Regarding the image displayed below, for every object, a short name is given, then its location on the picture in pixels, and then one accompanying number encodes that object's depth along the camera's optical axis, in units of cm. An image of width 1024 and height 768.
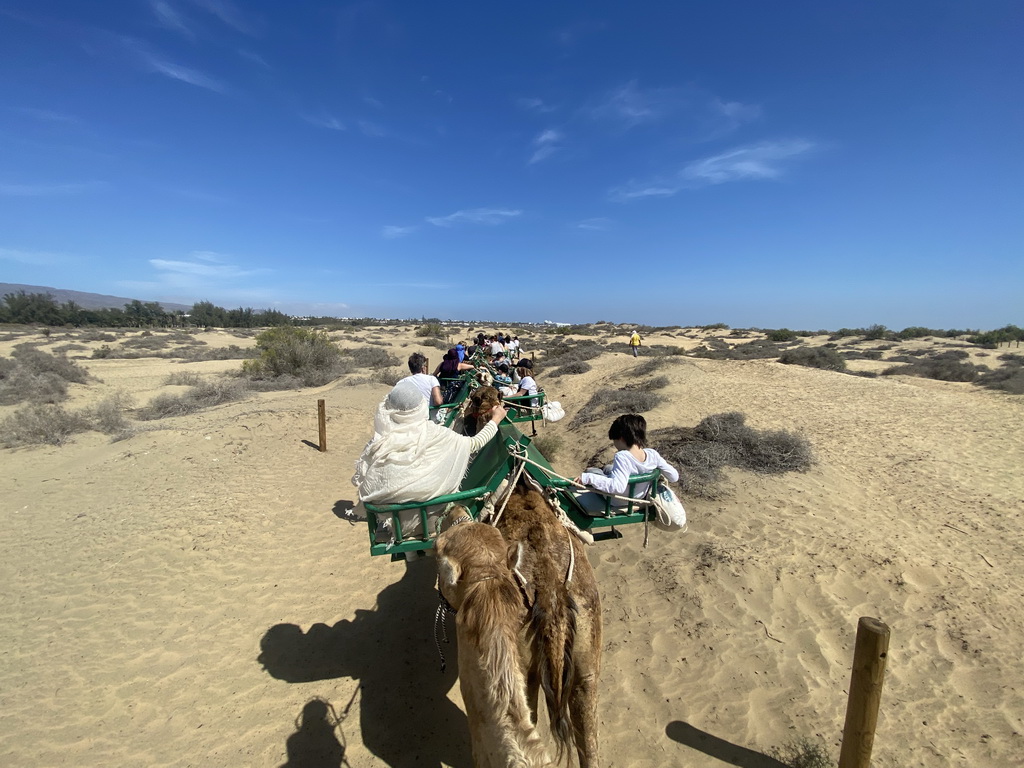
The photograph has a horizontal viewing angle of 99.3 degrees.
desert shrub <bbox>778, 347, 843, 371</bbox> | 1720
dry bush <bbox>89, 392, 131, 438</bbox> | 990
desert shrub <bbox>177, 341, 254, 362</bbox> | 2414
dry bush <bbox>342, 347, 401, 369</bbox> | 2192
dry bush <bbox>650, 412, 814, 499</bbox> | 647
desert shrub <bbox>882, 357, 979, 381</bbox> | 1400
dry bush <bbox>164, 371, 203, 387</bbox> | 1592
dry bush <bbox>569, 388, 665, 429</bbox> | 1029
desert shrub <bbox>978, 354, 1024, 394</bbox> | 1066
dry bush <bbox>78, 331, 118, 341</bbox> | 3034
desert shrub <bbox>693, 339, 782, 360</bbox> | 2198
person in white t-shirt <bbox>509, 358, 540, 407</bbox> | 830
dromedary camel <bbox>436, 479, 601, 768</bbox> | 166
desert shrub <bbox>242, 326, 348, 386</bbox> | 1736
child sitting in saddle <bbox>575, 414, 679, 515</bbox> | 295
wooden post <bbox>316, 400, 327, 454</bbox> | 889
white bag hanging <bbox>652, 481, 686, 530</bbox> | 294
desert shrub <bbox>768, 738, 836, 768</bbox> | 282
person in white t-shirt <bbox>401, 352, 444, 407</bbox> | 557
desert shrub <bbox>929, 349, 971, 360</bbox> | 1736
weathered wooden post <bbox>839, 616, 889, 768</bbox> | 212
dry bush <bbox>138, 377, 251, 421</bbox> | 1220
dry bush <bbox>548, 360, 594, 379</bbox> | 1741
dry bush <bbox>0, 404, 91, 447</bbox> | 916
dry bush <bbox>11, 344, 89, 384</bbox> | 1520
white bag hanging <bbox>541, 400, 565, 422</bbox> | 465
